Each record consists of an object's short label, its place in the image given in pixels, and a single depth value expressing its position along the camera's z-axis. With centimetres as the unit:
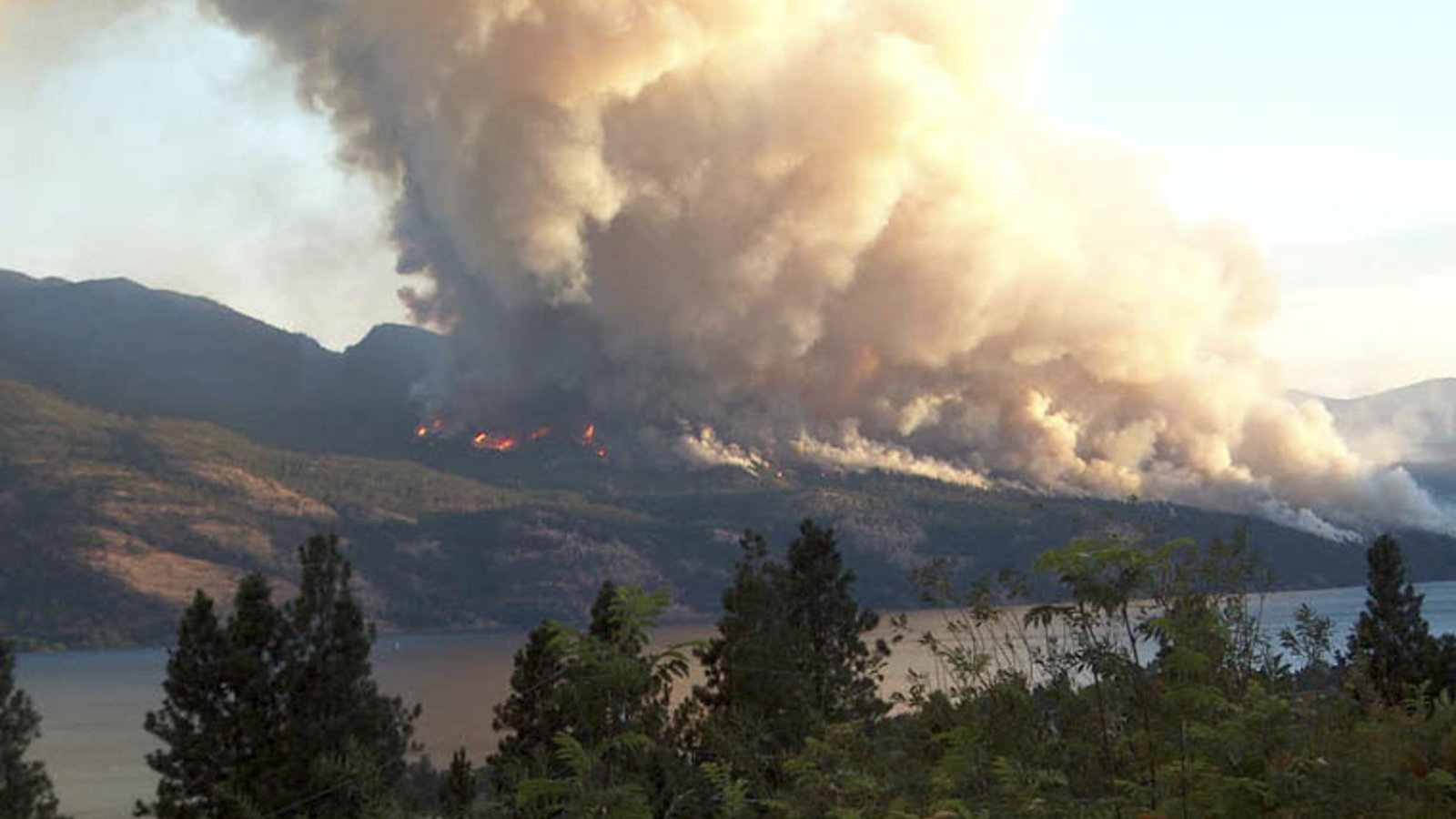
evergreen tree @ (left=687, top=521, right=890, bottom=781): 2402
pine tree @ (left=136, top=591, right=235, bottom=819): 3788
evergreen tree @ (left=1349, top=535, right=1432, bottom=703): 3838
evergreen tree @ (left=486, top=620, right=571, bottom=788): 4053
